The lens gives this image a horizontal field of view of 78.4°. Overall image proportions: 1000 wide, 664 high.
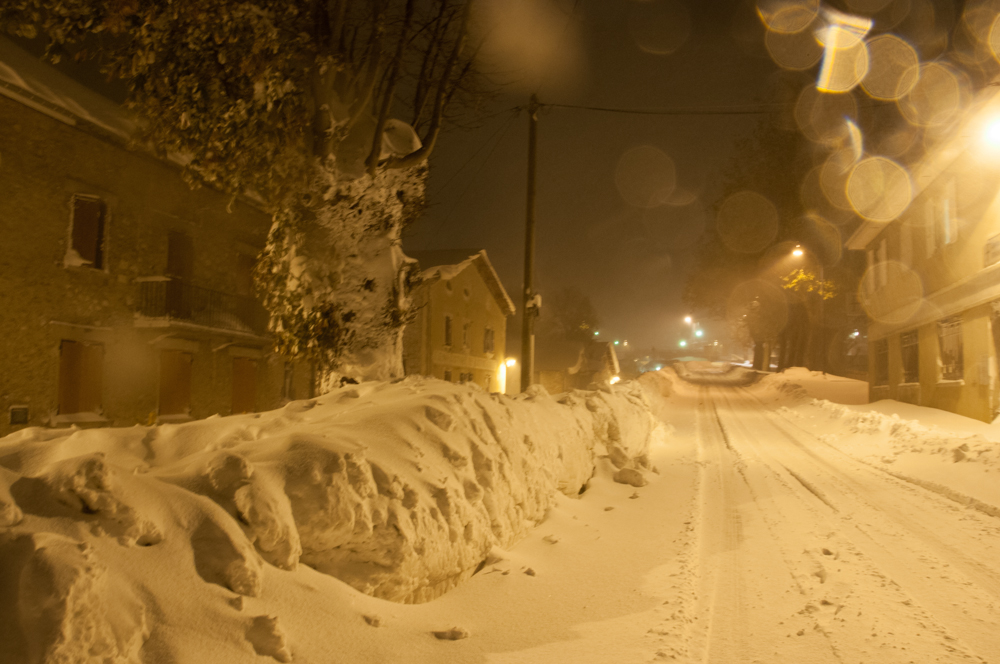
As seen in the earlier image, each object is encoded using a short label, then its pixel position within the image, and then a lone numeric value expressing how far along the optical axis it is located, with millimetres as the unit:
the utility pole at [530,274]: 16109
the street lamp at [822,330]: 34175
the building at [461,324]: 31078
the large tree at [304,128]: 6484
